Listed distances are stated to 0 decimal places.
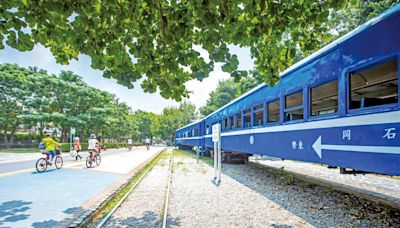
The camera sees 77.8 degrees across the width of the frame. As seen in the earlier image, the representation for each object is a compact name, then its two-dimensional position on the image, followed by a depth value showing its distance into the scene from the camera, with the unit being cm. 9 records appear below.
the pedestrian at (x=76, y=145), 1492
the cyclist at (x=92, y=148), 1170
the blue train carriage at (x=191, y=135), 2101
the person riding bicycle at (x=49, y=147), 977
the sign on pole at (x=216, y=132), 876
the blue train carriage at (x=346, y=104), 344
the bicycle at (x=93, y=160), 1146
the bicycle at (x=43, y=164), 956
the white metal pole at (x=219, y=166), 836
